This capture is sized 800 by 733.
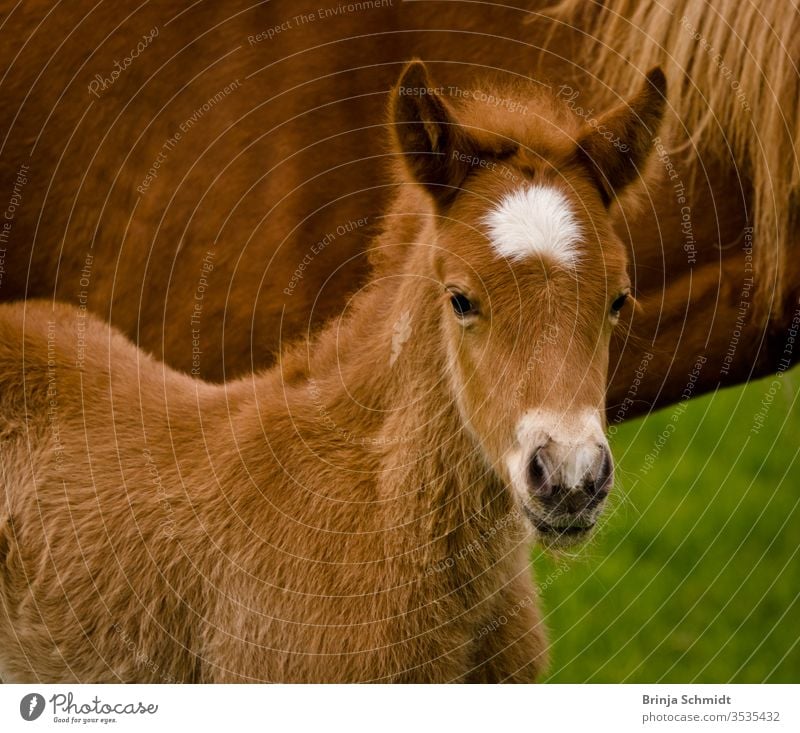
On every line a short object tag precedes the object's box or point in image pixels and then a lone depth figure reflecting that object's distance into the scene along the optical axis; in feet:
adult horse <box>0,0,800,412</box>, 24.27
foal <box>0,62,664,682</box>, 17.13
